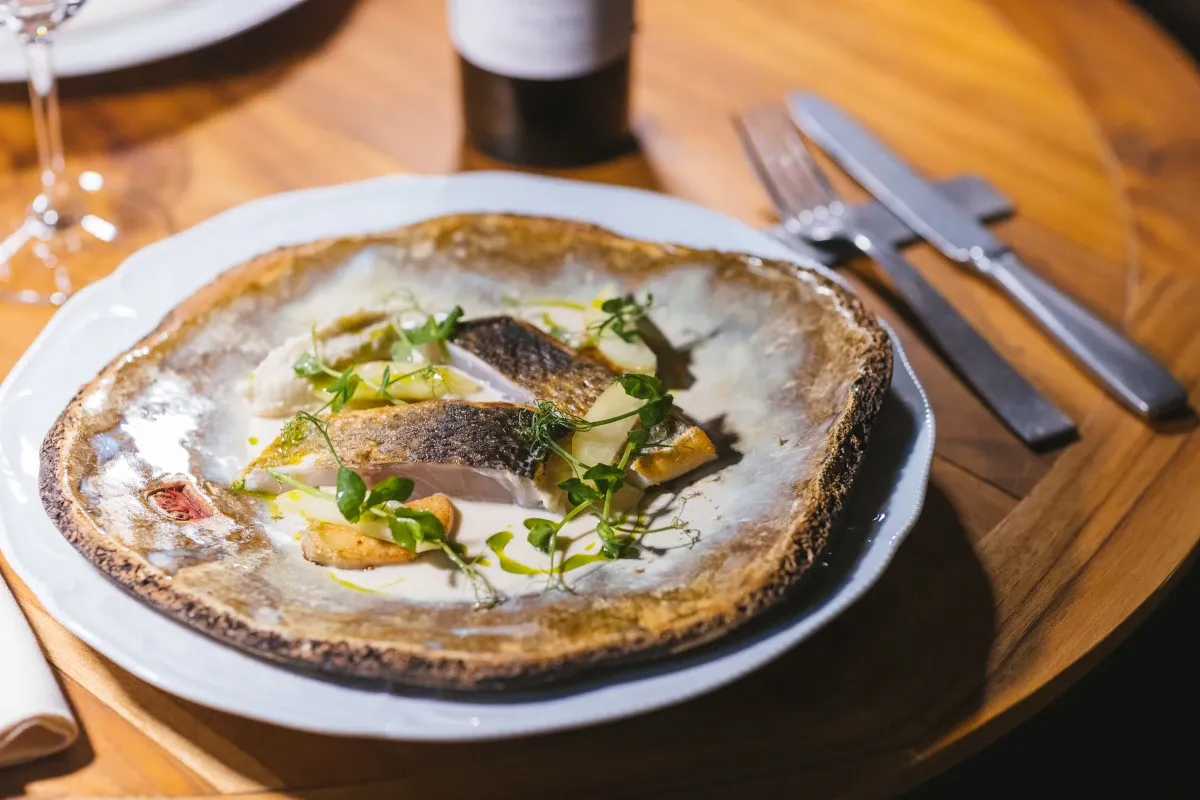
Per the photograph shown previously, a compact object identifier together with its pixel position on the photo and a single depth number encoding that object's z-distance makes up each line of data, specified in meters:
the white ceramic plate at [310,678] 0.65
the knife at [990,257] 0.78
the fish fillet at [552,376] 0.71
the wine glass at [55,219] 0.81
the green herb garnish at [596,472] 0.69
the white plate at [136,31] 0.88
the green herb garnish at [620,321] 0.75
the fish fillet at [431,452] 0.70
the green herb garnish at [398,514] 0.68
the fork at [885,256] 0.77
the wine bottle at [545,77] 0.82
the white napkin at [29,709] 0.66
